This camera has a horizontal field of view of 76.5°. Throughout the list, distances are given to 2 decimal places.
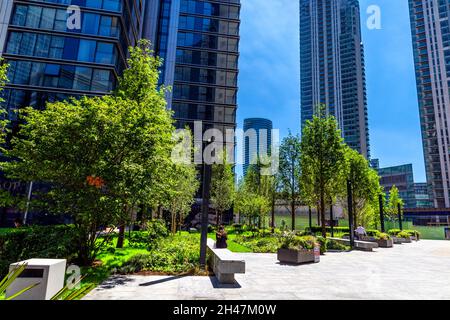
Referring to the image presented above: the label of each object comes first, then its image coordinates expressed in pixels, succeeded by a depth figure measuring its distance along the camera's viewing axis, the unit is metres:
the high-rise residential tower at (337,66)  158.38
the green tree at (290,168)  31.27
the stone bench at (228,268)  8.44
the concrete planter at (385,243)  24.40
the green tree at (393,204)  49.80
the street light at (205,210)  10.42
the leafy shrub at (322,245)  17.73
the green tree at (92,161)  9.79
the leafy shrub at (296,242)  13.45
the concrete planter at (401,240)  29.77
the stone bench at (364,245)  20.88
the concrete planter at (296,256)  13.03
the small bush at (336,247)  20.28
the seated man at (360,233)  25.00
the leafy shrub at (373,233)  25.51
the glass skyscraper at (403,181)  143.50
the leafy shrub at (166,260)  10.12
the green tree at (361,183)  33.81
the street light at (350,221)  20.93
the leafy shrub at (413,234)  35.29
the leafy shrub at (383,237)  24.78
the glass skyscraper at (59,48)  32.31
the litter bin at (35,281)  6.12
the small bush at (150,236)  11.78
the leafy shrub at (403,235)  31.06
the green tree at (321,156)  25.52
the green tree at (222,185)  35.72
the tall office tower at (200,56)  51.94
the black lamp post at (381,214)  29.43
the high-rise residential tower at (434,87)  102.25
